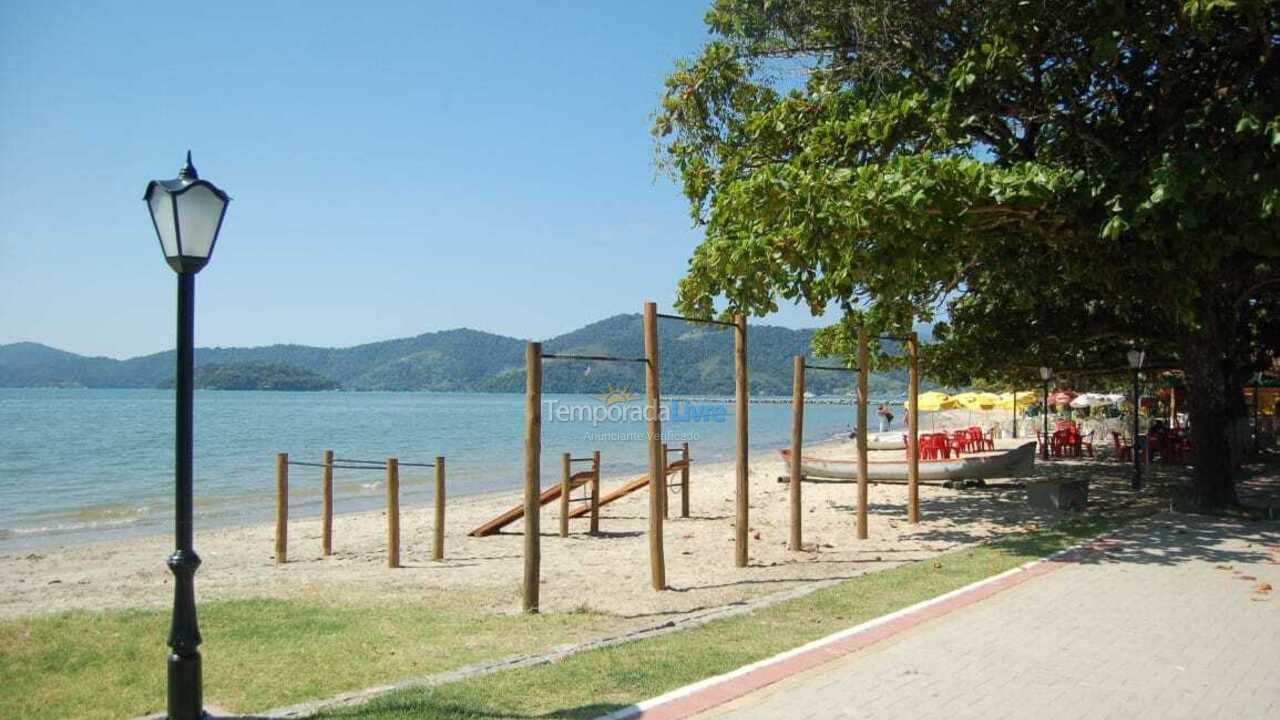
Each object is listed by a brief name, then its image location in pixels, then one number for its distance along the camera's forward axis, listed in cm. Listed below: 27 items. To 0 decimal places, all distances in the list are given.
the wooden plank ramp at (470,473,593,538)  1523
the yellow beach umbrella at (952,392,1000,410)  4097
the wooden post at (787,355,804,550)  1107
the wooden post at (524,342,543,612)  828
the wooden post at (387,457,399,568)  1245
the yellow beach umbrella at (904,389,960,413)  3878
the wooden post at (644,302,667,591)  891
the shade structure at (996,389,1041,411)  3919
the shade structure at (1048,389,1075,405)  3644
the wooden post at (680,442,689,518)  1691
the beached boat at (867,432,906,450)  2291
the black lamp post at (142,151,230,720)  460
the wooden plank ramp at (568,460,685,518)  1594
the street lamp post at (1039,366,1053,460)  2085
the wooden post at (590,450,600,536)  1506
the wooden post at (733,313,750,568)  988
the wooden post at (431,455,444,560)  1300
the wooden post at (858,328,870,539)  1241
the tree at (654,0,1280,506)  1012
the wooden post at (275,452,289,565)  1342
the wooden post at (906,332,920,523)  1351
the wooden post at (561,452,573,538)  1483
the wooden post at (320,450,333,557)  1418
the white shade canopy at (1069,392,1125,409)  3797
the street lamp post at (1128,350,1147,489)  1698
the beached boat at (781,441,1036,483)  1908
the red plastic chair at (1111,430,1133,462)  2448
